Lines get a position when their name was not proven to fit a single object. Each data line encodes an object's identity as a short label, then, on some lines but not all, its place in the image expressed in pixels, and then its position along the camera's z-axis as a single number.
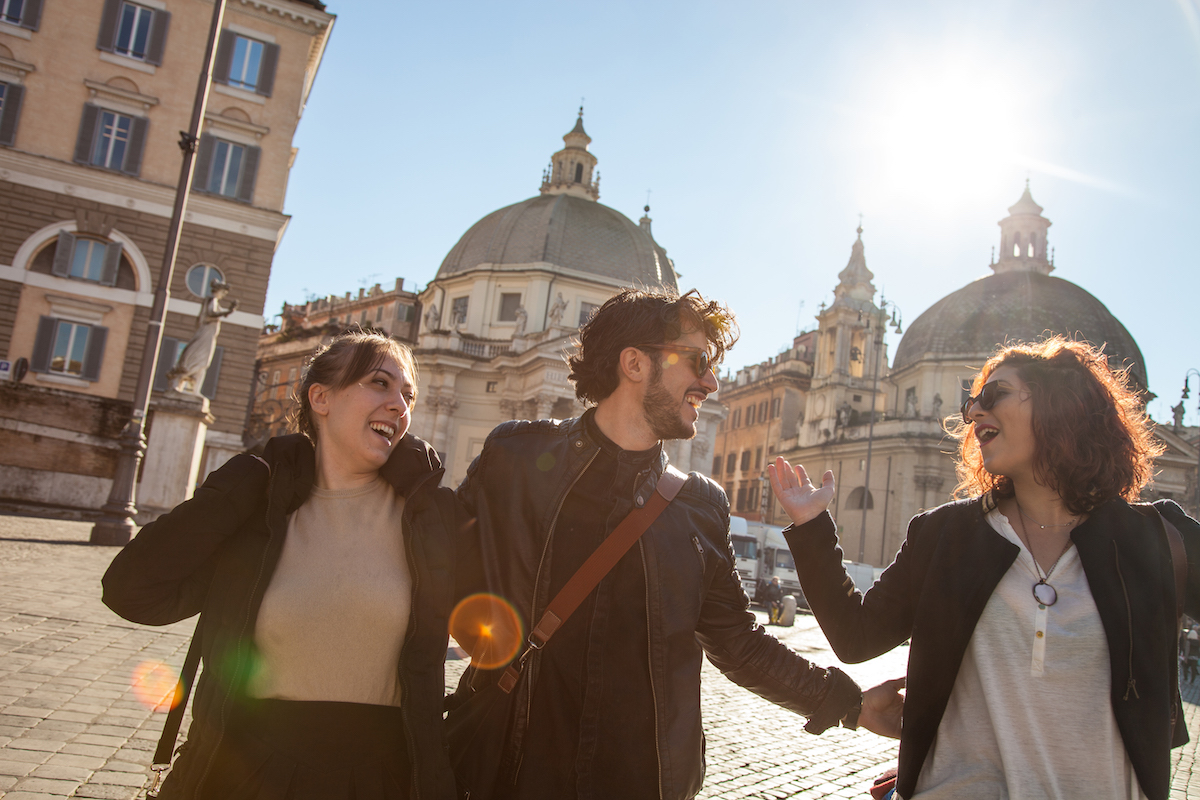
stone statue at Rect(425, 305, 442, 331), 52.59
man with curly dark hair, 2.62
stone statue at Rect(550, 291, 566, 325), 46.88
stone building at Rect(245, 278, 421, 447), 64.93
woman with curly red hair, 2.39
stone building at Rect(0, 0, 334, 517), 26.03
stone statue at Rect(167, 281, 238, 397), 18.16
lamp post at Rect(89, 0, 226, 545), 13.98
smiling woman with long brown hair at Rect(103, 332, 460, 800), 2.42
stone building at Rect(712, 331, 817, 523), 67.50
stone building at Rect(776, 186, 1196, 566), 48.09
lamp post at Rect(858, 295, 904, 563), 36.28
